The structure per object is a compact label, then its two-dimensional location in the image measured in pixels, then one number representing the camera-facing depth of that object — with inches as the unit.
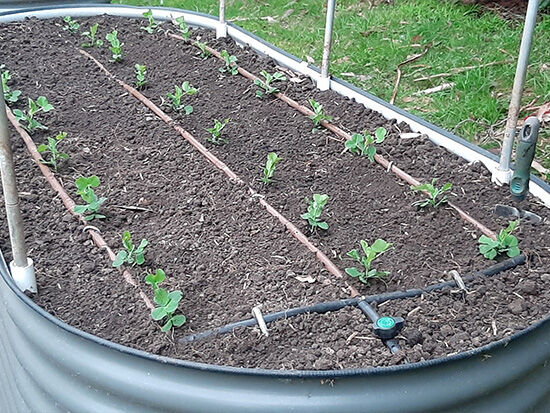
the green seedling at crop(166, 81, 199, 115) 125.7
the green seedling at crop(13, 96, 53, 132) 118.2
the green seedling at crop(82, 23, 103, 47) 158.7
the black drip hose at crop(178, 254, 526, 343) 73.4
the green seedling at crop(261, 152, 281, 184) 101.9
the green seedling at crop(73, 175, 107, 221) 93.5
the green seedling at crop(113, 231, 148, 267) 84.1
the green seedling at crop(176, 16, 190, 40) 160.2
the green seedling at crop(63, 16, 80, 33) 165.9
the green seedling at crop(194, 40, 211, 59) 152.1
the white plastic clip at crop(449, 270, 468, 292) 79.7
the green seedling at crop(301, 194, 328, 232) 92.1
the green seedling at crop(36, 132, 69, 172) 106.7
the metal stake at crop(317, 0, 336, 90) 131.0
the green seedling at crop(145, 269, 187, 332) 72.8
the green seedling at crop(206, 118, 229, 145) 115.6
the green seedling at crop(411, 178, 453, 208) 96.9
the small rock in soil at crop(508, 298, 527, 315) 75.4
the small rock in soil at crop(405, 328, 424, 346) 70.0
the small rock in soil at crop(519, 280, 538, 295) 78.8
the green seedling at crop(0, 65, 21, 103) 127.8
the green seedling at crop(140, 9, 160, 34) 167.5
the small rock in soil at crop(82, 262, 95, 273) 84.7
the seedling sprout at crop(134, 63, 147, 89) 136.4
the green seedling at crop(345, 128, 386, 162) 110.2
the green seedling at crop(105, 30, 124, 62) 148.6
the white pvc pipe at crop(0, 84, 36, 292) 68.0
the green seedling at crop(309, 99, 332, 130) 120.8
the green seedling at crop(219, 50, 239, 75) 142.9
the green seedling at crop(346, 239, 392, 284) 80.7
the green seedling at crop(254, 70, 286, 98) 132.7
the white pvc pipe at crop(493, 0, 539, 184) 91.5
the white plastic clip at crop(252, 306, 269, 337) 72.4
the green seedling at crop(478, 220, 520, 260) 85.8
